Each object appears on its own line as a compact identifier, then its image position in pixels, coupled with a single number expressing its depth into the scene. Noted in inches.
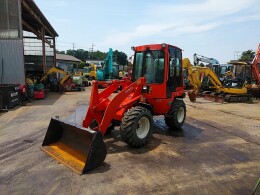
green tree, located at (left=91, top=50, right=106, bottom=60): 2981.5
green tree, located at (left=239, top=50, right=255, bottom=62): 1518.5
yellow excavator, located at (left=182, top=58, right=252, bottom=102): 443.9
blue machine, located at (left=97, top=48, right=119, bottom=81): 649.3
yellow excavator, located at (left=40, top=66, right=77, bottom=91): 616.4
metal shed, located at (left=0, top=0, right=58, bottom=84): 443.1
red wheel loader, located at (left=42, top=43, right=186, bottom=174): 150.0
